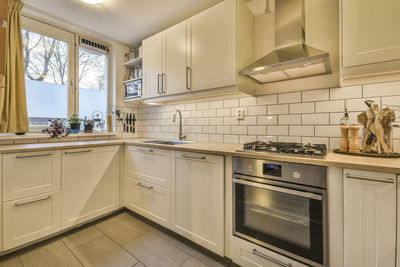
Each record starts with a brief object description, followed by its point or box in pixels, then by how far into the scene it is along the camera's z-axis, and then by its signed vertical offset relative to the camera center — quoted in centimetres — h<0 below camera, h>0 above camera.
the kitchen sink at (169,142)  237 -12
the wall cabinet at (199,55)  161 +82
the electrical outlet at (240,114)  190 +20
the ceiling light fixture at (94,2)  188 +139
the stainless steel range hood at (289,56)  126 +57
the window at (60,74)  213 +79
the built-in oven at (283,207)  102 -48
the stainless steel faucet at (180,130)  237 +4
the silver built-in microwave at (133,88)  255 +66
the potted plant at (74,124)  235 +12
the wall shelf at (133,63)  264 +109
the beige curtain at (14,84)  183 +53
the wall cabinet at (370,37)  104 +58
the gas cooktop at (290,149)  109 -11
